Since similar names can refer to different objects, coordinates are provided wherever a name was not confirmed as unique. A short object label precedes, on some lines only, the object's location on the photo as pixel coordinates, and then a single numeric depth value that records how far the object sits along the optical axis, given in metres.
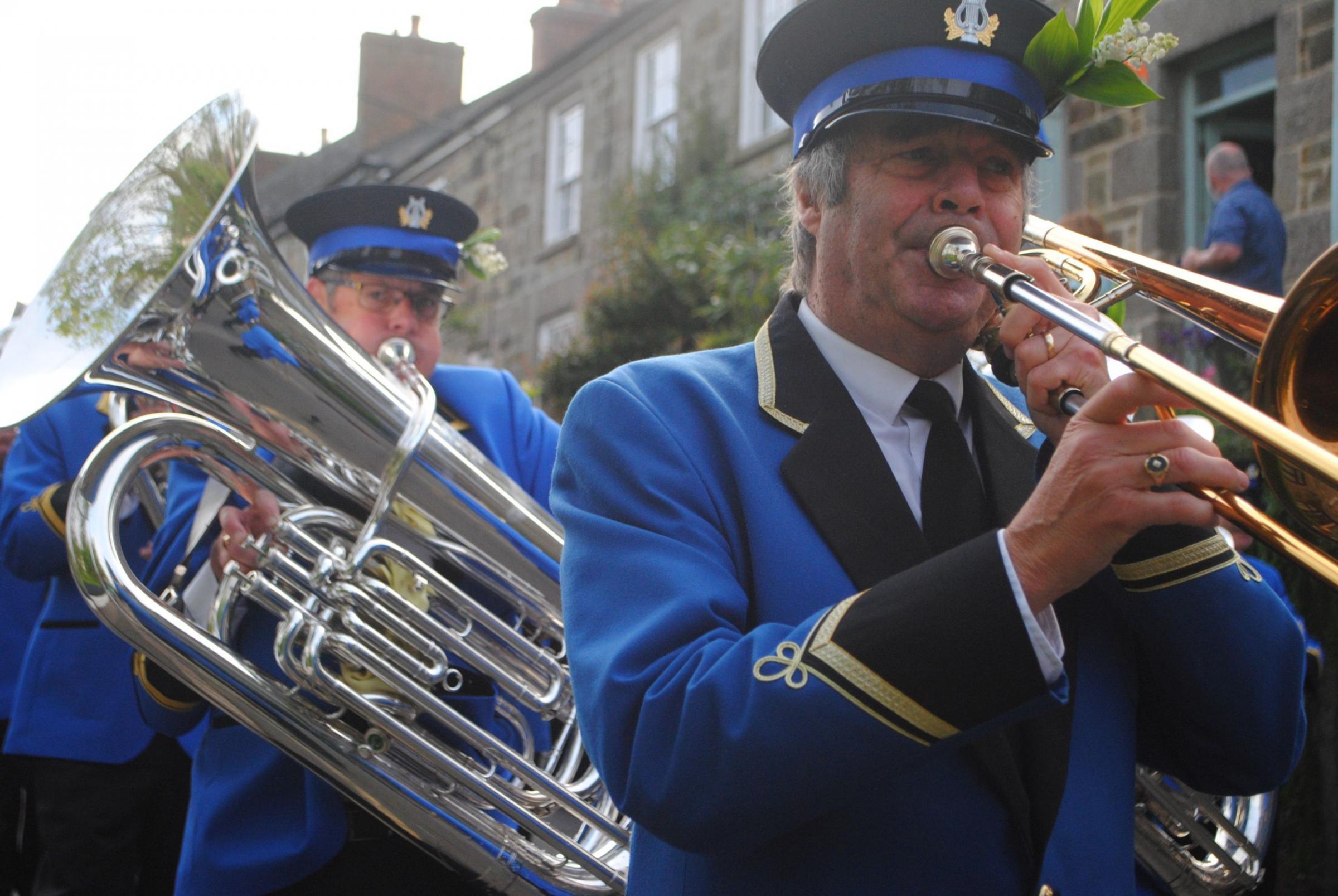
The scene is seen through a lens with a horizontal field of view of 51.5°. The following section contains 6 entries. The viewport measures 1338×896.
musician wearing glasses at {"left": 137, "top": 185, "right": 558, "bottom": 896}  2.90
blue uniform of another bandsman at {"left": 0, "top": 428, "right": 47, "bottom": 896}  4.76
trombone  1.46
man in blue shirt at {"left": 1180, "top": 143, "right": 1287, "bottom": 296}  6.18
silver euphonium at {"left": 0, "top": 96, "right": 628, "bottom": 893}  2.85
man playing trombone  1.49
